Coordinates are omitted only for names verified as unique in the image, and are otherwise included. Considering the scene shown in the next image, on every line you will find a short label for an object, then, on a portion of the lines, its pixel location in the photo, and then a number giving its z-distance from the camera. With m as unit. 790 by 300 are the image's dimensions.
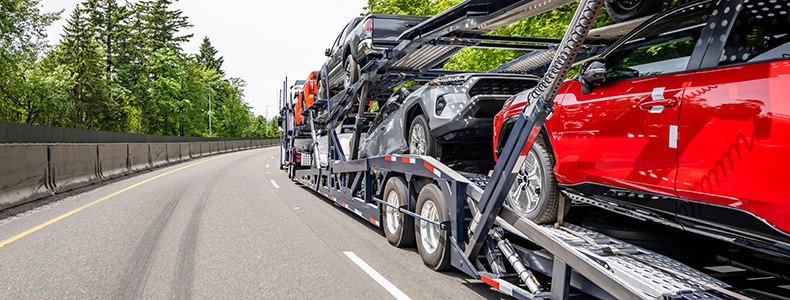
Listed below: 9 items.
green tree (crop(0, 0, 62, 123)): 30.67
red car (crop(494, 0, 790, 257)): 2.15
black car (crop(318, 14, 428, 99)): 7.77
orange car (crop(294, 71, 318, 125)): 12.66
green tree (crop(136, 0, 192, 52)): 50.34
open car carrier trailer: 2.75
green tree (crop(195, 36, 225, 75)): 77.19
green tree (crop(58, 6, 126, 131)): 38.09
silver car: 5.00
